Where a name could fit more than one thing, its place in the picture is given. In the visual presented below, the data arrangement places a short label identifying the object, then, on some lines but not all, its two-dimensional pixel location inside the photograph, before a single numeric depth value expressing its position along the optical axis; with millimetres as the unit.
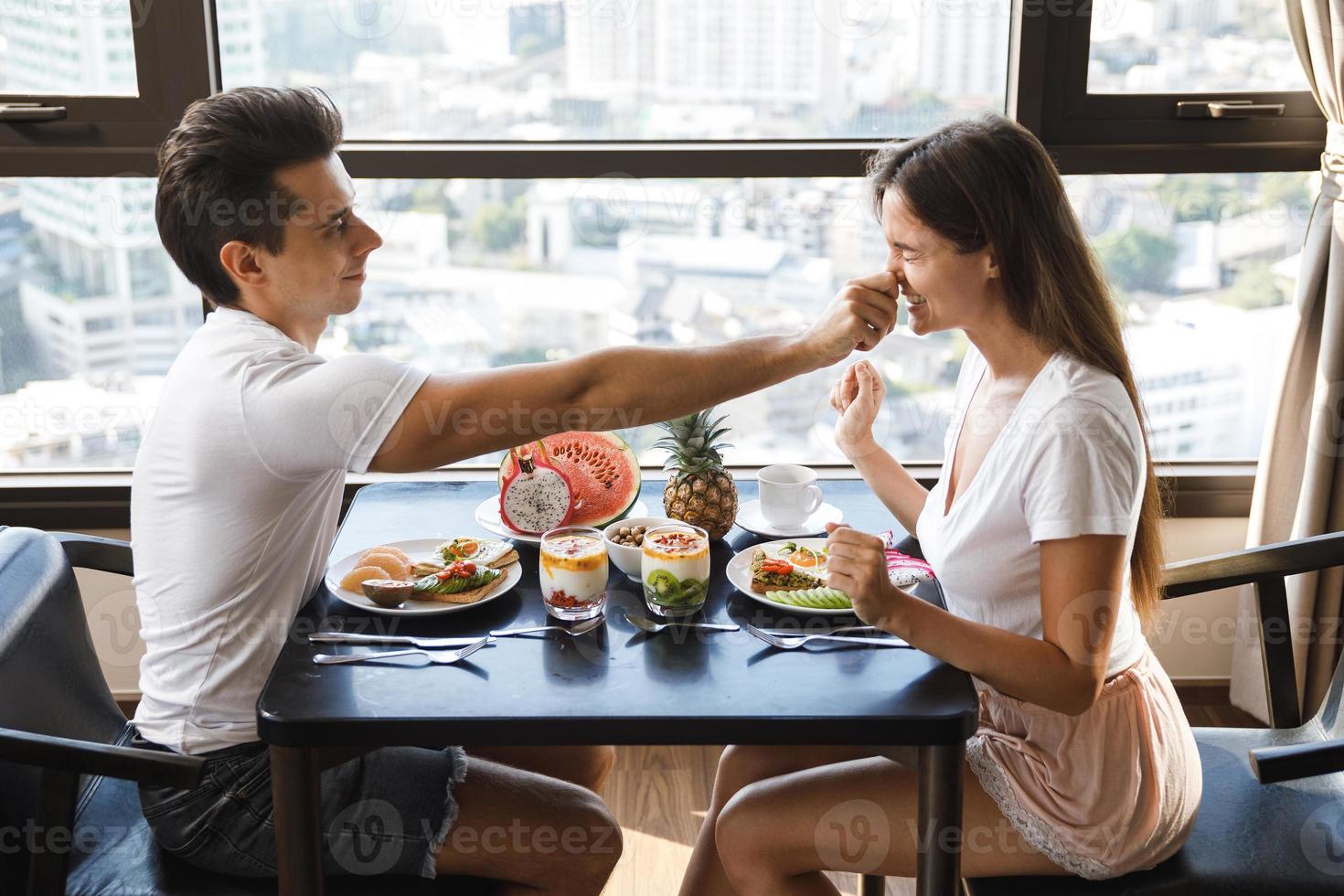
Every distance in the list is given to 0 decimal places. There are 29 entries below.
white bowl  1787
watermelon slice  1976
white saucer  1948
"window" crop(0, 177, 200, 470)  2691
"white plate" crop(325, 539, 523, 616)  1673
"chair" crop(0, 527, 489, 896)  1438
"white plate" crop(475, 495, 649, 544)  1920
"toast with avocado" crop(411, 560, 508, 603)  1711
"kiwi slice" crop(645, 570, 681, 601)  1654
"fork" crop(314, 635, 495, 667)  1550
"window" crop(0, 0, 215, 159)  2580
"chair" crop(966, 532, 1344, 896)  1562
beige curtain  2479
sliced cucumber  1678
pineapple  1914
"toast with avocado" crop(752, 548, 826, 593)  1736
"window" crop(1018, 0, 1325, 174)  2658
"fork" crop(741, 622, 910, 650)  1595
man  1558
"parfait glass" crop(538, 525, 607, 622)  1633
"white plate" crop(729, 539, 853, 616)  1691
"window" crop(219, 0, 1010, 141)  2637
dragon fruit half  1934
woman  1526
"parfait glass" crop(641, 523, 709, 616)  1649
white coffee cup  1946
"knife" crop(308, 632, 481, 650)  1602
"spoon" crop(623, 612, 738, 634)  1649
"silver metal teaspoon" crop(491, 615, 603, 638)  1640
